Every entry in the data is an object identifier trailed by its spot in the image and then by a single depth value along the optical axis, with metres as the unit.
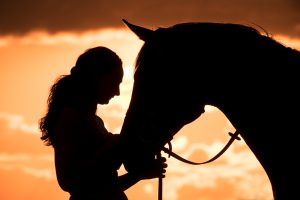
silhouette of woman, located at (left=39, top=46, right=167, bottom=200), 8.08
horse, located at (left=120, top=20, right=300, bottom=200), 7.19
